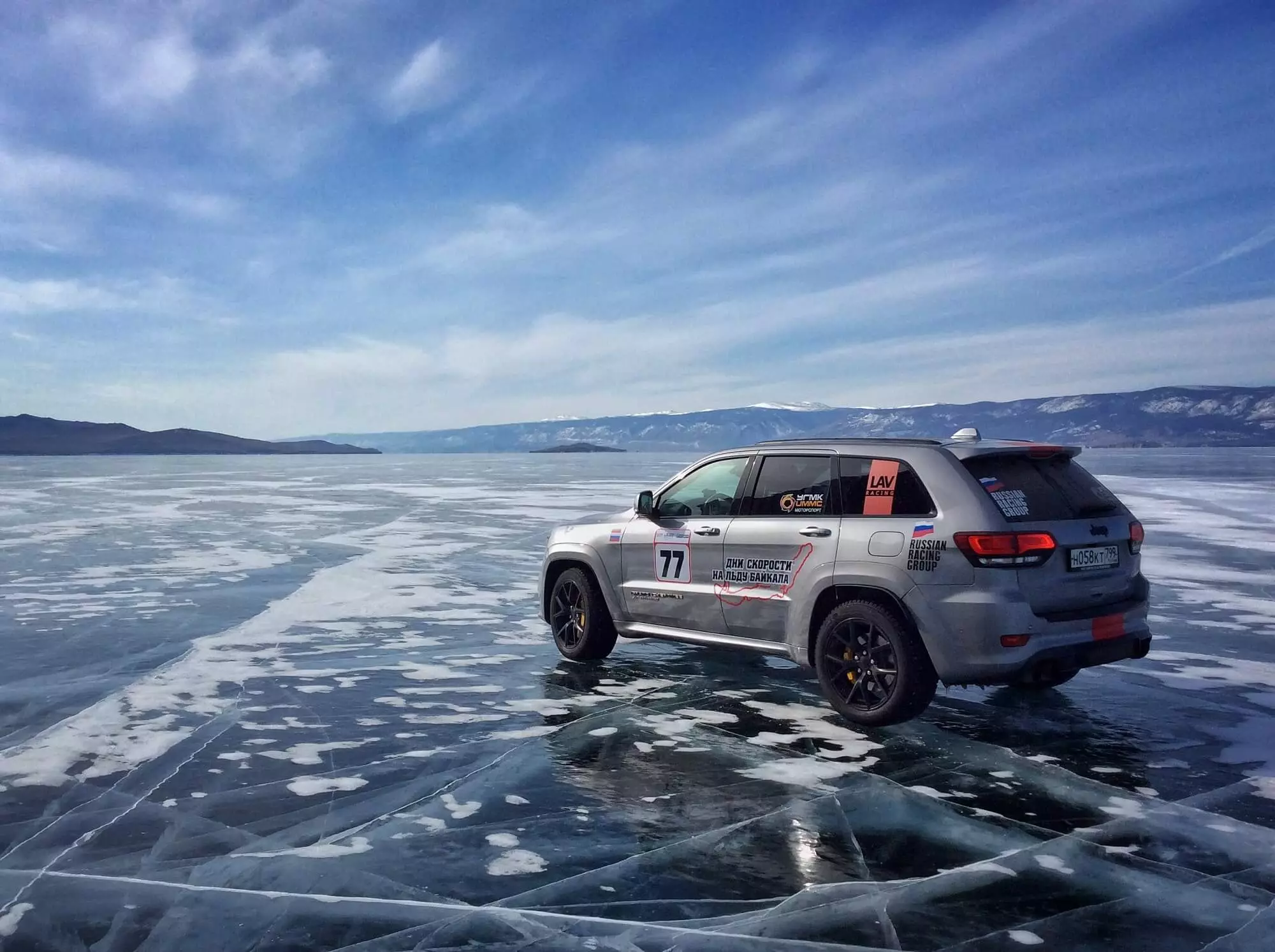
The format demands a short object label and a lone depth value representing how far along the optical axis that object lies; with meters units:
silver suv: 5.68
